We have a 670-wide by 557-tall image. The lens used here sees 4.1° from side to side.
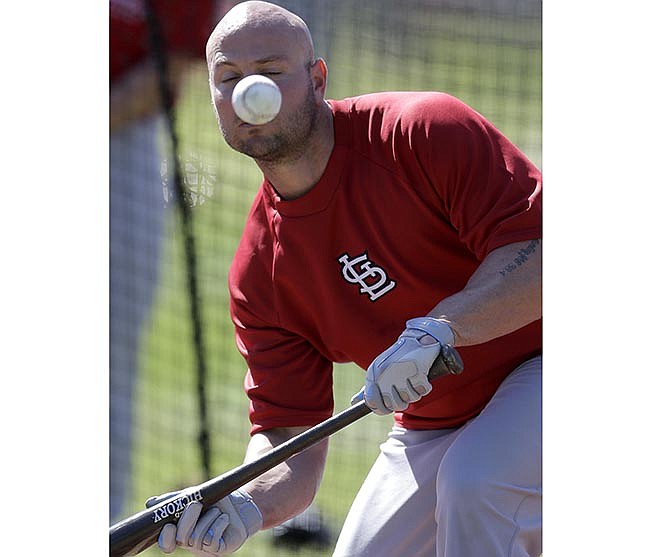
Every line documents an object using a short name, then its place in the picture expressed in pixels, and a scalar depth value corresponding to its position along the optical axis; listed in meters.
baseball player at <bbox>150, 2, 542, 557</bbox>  14.56
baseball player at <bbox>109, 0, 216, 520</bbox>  15.26
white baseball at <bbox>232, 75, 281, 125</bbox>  14.65
